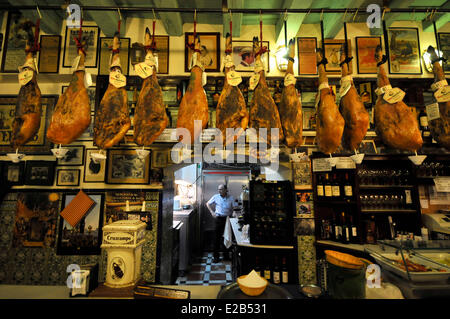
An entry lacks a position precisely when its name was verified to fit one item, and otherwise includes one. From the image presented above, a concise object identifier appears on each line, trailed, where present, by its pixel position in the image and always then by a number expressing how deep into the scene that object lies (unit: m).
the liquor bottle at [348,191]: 3.37
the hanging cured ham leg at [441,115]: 1.62
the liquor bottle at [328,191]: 3.44
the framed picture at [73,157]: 3.14
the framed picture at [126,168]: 3.18
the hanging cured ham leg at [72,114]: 1.46
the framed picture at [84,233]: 3.03
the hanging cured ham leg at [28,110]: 1.58
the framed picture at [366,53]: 2.72
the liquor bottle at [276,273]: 3.39
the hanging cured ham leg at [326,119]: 1.52
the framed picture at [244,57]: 2.73
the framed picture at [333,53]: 2.71
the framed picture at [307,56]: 2.65
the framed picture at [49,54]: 2.78
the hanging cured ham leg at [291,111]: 1.57
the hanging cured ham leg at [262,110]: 1.52
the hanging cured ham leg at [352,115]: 1.56
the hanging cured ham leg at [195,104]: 1.51
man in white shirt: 5.73
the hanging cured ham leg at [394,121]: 1.52
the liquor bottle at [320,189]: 3.48
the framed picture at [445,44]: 2.76
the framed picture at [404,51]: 2.70
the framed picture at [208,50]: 2.69
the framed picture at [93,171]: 3.15
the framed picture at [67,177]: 3.11
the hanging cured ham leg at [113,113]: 1.49
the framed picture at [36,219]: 3.02
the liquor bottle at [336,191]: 3.42
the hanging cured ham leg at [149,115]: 1.51
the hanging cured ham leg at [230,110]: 1.54
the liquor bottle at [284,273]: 3.41
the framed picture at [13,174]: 3.06
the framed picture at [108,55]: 2.69
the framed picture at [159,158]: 3.28
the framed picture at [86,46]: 2.82
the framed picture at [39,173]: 3.06
